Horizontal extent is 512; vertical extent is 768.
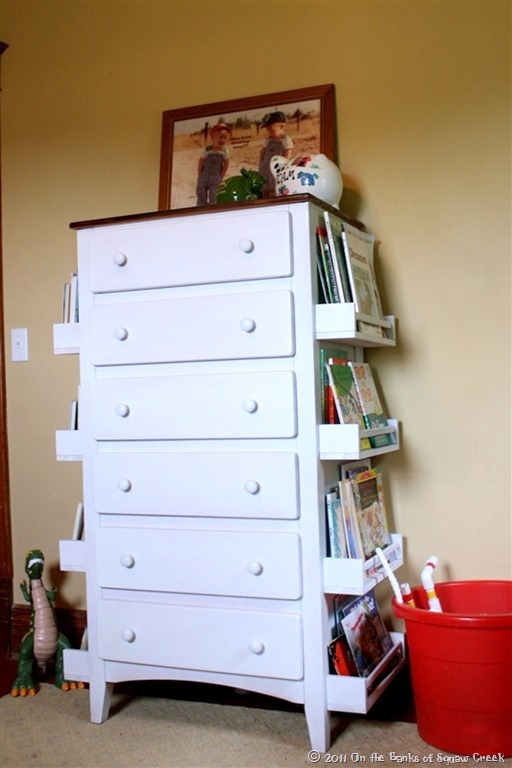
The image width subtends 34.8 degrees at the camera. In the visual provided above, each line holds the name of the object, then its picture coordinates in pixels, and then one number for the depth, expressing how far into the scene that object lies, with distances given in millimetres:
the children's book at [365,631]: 1989
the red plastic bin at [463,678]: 1789
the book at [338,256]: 1959
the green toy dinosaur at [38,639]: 2336
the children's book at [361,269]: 1998
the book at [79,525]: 2265
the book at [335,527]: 1922
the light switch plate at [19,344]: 2766
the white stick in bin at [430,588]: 1968
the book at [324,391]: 1927
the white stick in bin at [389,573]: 1950
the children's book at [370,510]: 2035
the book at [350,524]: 1960
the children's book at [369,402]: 2062
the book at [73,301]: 2199
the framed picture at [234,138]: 2344
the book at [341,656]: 1905
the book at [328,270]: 1954
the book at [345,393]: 1933
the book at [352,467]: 2078
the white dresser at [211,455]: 1894
